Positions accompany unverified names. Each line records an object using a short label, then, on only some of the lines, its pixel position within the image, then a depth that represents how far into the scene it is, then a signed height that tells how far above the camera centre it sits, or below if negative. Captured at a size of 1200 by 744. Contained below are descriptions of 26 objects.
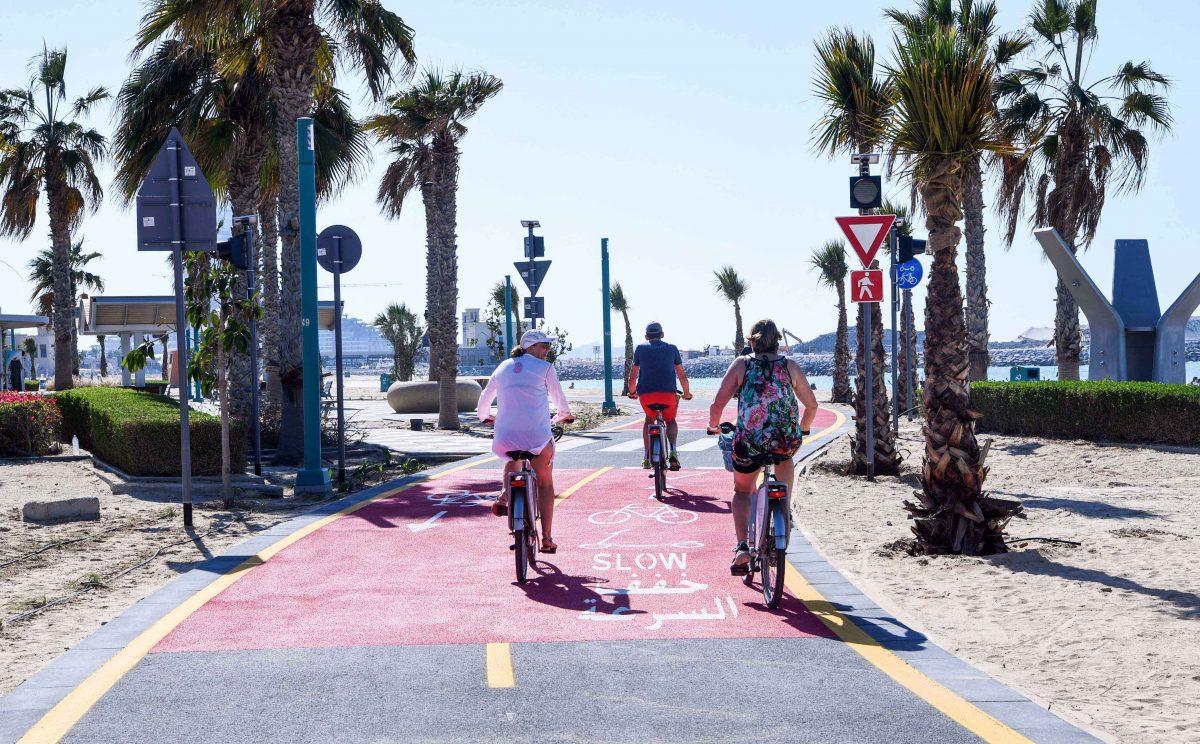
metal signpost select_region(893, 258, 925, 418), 23.30 +1.51
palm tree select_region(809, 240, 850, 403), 37.50 +2.05
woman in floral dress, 7.27 -0.28
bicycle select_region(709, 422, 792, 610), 6.91 -1.04
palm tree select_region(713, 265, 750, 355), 55.34 +3.17
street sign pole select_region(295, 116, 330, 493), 13.43 +0.55
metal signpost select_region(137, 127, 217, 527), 10.59 +1.34
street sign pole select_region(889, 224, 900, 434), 15.47 +0.08
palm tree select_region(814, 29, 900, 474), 14.52 +2.91
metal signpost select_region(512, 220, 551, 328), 25.77 +1.91
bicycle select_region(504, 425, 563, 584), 7.77 -1.01
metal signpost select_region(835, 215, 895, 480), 12.91 +0.89
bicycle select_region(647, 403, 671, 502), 12.32 -1.05
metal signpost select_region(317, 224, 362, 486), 14.48 +1.36
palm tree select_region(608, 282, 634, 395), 61.80 +2.97
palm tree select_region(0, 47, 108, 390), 35.72 +5.63
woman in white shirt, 8.19 -0.32
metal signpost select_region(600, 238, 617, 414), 31.55 +1.02
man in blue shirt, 12.81 -0.19
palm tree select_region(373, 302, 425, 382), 55.53 +1.39
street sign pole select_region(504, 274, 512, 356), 37.53 +1.77
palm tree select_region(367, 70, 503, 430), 25.88 +4.89
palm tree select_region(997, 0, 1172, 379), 24.62 +4.74
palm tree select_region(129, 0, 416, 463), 16.97 +4.11
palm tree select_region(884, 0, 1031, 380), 24.78 +2.74
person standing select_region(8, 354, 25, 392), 38.48 -0.25
